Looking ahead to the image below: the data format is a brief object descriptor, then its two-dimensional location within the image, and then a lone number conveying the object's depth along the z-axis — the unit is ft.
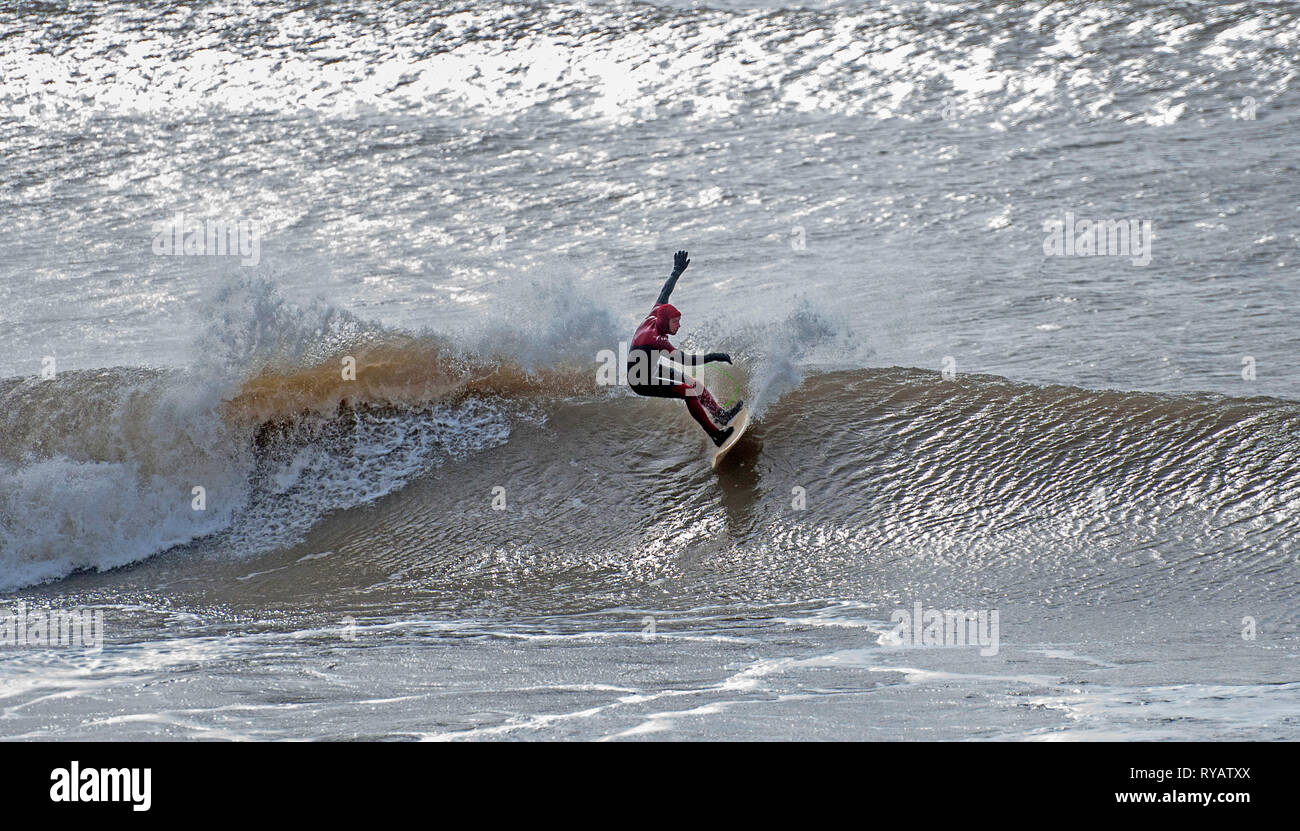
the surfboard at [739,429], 60.85
